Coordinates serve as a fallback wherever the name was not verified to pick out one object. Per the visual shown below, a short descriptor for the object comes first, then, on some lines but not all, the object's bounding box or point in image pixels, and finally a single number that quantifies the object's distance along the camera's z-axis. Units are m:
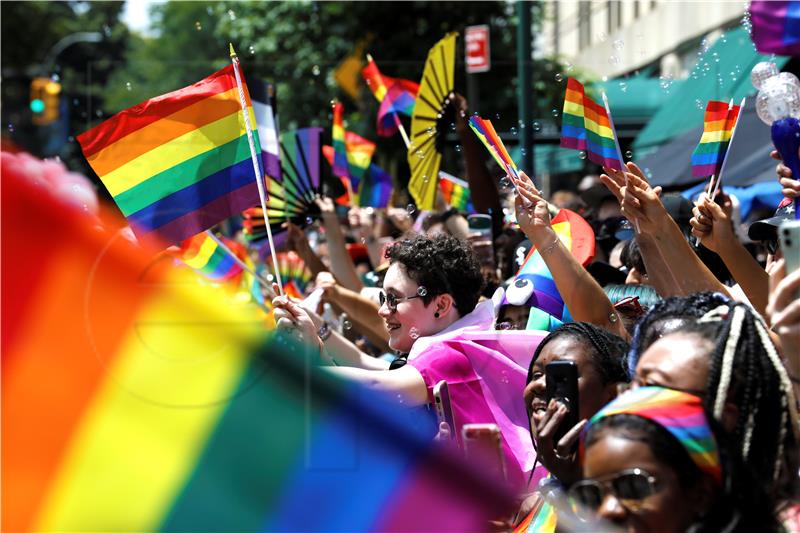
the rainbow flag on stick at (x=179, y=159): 4.10
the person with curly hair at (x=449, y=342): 3.12
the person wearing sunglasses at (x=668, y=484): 1.95
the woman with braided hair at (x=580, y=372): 2.77
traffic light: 16.58
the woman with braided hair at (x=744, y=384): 2.06
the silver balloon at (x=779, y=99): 3.30
